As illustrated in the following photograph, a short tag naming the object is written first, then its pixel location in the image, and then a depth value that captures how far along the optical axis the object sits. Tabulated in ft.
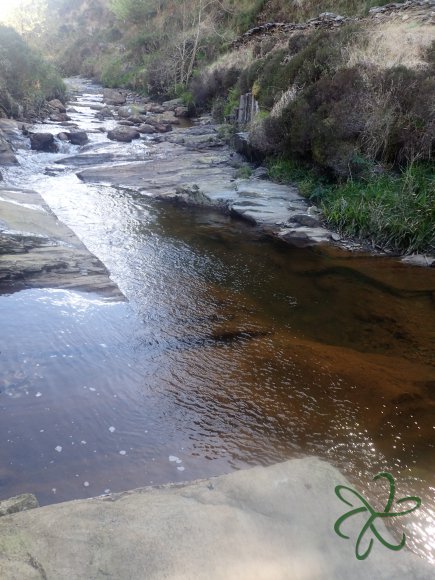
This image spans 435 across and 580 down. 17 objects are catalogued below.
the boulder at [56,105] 63.52
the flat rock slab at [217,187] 28.37
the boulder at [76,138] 47.70
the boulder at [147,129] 56.95
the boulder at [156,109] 71.00
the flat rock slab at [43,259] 18.39
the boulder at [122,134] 51.31
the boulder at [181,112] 68.54
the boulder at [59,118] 58.12
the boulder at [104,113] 65.16
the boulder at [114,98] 79.56
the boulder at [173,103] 72.18
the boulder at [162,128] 58.75
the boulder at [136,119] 61.83
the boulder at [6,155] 38.14
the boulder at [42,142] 44.11
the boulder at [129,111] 65.99
